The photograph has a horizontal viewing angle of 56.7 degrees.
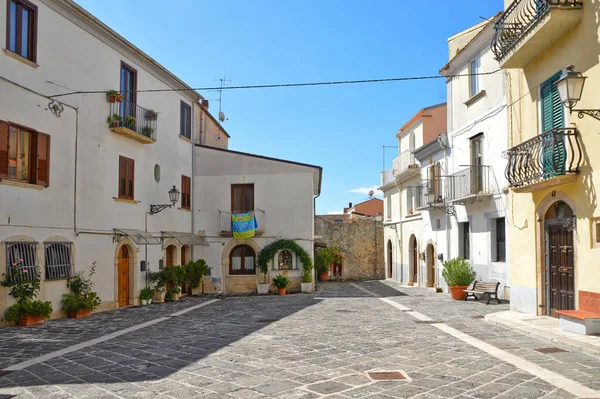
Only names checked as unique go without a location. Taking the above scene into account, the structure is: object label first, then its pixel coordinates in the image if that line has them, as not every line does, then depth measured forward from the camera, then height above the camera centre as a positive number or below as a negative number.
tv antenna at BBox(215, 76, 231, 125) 28.56 +6.15
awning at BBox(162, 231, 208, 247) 19.98 -0.05
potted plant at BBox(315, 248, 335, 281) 32.25 -1.37
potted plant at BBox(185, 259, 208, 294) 21.30 -1.41
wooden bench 15.86 -1.53
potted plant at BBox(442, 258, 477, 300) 17.41 -1.32
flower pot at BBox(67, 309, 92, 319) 14.03 -1.94
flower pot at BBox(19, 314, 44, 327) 12.27 -1.84
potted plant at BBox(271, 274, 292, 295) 21.73 -1.82
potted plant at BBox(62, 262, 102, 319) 14.02 -1.57
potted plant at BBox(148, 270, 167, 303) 18.52 -1.63
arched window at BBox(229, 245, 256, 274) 22.91 -0.97
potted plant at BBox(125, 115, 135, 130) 16.94 +3.52
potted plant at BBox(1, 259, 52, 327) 12.15 -1.38
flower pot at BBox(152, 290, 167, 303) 18.52 -1.97
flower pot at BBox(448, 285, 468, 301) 17.38 -1.75
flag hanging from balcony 22.16 +0.42
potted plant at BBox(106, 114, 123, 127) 16.30 +3.44
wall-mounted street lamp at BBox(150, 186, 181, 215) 18.95 +1.26
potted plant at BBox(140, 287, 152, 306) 17.73 -1.90
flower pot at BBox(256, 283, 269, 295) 22.14 -2.05
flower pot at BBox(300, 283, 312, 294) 22.47 -2.04
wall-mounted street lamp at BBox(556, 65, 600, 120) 8.84 +2.38
